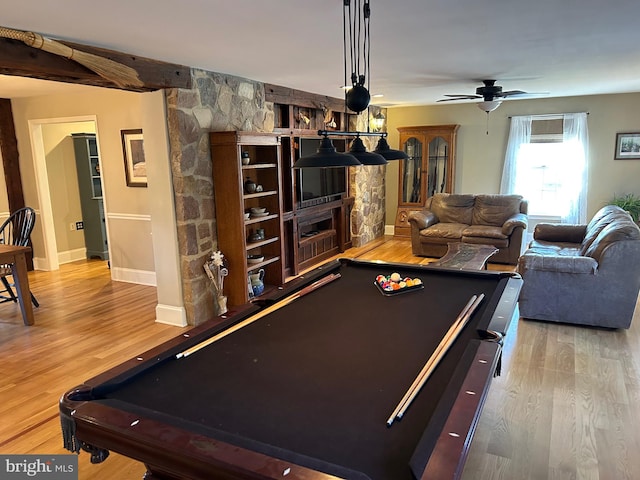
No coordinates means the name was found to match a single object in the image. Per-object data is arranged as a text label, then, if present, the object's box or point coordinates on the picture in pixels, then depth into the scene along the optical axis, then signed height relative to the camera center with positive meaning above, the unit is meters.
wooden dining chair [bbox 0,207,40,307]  4.76 -0.66
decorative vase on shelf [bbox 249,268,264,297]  4.74 -1.29
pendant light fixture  2.31 +0.14
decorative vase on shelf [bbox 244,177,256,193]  4.57 -0.26
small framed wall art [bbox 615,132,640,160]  6.88 +0.07
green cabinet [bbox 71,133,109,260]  6.70 -0.38
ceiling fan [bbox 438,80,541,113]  4.84 +0.64
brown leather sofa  6.25 -1.02
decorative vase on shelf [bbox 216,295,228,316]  4.31 -1.35
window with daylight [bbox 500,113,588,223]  7.14 -0.19
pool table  1.22 -0.82
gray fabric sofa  3.85 -1.14
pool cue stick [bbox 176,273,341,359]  1.98 -0.81
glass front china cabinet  7.82 -0.19
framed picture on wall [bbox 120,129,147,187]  5.38 +0.09
